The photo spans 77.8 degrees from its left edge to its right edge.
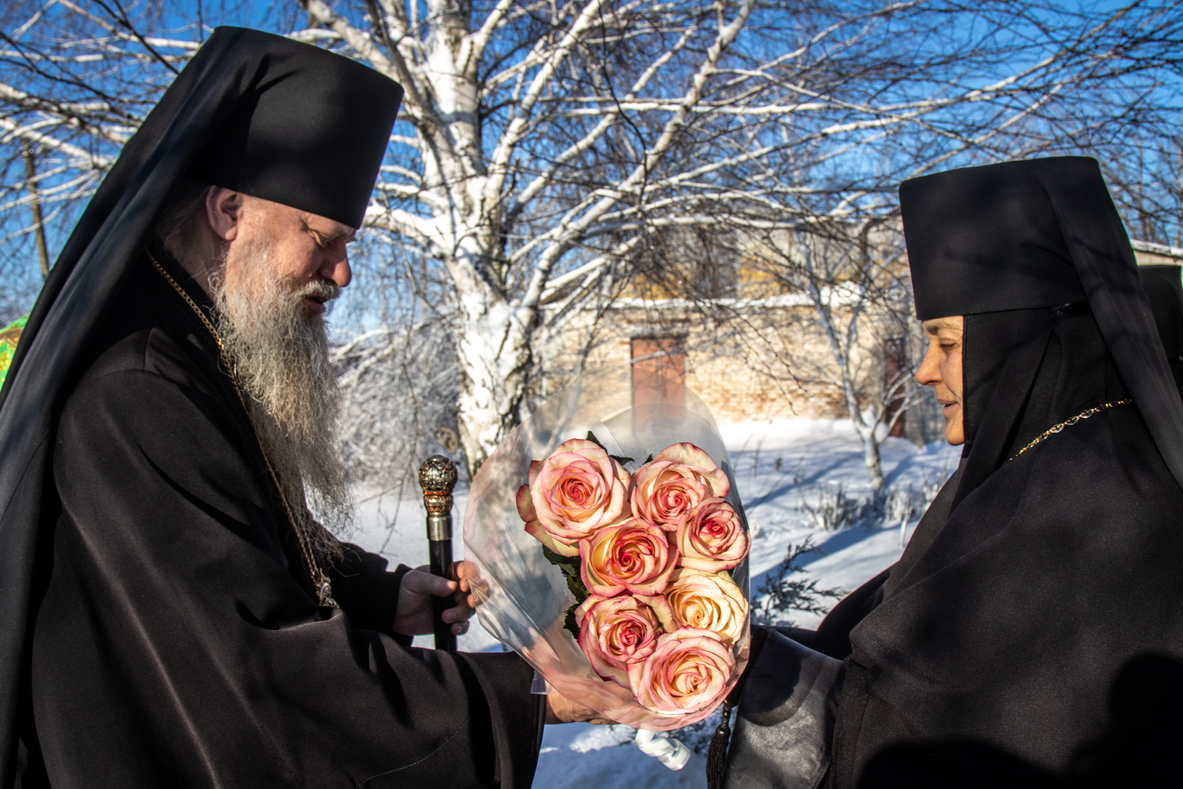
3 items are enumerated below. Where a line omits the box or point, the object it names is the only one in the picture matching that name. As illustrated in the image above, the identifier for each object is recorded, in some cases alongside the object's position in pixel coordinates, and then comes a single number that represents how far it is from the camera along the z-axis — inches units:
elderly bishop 53.3
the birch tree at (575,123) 157.8
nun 58.0
